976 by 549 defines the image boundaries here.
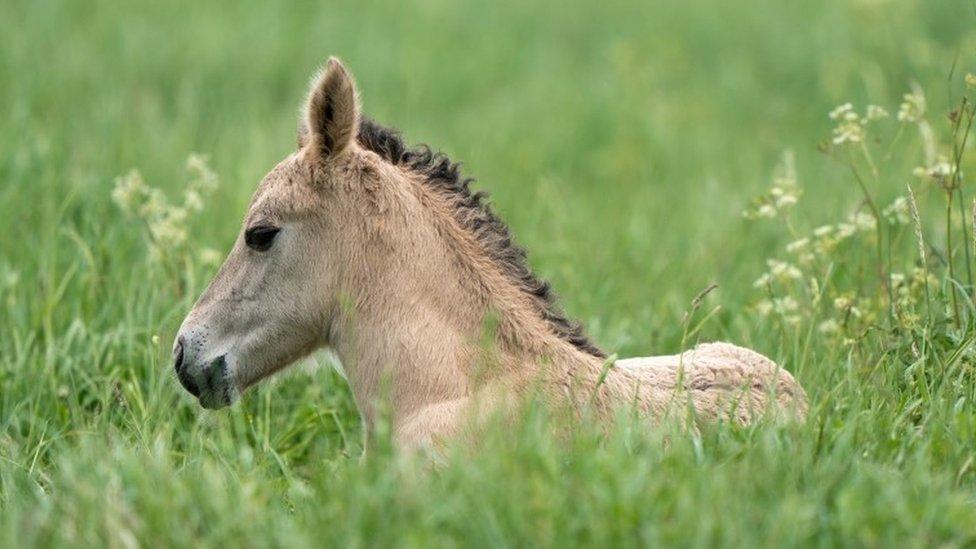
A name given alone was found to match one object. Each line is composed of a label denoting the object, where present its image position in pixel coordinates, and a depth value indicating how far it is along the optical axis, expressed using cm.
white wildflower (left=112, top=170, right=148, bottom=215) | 1571
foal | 1052
